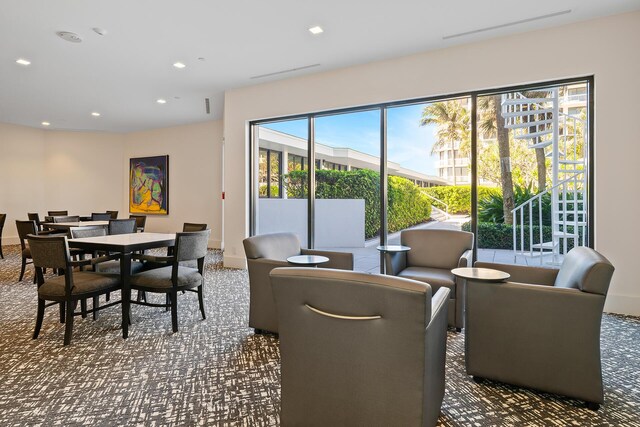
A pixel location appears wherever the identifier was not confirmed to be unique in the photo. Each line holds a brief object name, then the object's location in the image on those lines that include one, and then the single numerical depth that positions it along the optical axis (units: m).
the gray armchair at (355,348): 1.42
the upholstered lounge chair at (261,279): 2.98
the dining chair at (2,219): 7.22
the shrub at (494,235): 4.62
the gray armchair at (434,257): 3.21
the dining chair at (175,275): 3.18
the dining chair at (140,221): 7.02
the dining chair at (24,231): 5.08
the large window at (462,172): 4.47
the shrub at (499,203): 4.59
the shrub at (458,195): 4.60
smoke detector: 4.11
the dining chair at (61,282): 2.86
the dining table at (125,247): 3.09
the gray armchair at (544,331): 1.95
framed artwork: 9.53
